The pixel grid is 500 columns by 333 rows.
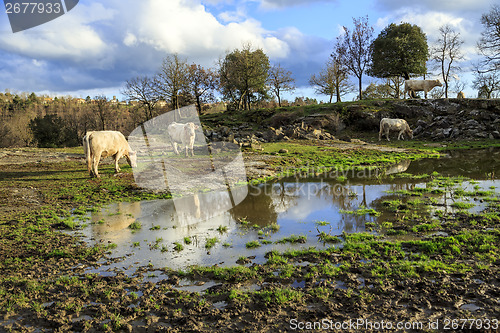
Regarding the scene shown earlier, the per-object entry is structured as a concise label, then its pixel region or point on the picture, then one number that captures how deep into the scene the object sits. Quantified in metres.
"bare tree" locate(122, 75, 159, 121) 50.91
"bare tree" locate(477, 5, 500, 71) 38.16
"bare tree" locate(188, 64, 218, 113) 54.44
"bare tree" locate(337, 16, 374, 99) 49.03
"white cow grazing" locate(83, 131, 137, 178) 15.24
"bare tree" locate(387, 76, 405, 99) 50.97
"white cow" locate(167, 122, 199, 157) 21.36
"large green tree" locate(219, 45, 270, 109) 52.88
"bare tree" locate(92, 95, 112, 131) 53.13
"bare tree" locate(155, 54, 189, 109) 45.25
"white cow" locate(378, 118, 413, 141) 31.61
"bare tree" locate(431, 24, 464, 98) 46.28
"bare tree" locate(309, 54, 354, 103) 49.81
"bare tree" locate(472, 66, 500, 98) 43.16
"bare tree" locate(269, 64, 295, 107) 56.12
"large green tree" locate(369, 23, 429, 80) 44.84
